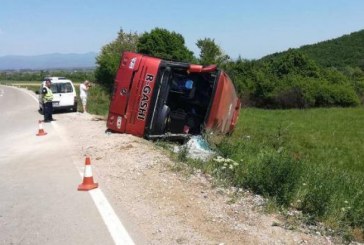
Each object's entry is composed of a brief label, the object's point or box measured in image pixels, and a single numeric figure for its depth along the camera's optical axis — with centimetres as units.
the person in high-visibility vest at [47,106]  2011
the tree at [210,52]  4753
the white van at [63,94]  2416
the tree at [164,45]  4847
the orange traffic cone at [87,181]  773
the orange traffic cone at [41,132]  1589
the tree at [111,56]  4672
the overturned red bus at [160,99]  1339
